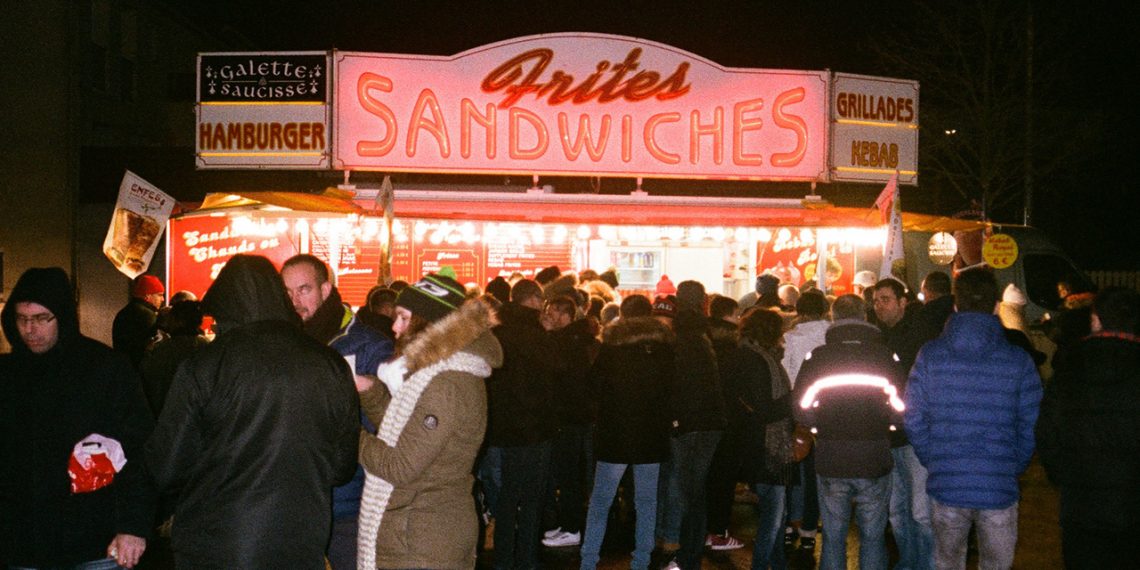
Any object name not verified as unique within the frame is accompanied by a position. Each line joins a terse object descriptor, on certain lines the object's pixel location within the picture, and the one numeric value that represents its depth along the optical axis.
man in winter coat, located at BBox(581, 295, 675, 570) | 7.21
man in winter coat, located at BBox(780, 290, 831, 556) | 7.96
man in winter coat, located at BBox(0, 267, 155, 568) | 4.11
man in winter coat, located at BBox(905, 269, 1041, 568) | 5.52
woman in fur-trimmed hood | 4.14
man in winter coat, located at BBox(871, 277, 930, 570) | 6.98
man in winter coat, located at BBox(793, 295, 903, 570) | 6.19
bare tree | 25.58
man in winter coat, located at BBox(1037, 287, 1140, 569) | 4.99
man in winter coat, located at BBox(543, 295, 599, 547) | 8.40
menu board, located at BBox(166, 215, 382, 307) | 12.37
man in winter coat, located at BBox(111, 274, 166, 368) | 8.96
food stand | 12.79
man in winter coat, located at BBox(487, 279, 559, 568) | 7.15
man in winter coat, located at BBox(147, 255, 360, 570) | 3.76
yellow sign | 15.06
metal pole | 24.20
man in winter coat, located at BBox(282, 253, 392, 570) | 5.11
